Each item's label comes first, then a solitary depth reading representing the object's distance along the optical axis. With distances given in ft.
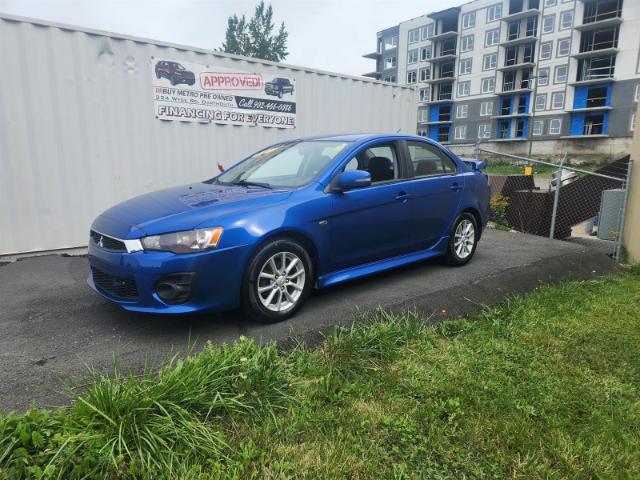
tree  195.31
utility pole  163.12
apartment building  147.68
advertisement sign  21.50
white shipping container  18.60
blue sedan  10.82
